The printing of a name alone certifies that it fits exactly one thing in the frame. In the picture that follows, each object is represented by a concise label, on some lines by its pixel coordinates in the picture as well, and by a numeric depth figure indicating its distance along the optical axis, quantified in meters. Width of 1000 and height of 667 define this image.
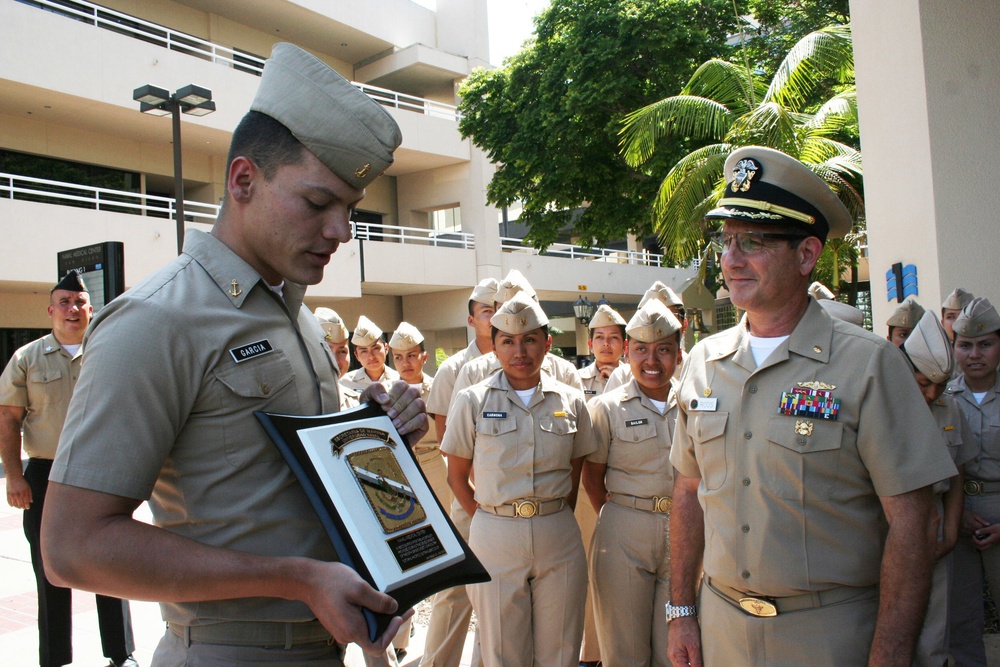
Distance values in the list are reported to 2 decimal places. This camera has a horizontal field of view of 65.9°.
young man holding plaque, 1.27
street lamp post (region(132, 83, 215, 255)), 9.39
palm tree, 10.70
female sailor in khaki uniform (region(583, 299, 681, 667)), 4.05
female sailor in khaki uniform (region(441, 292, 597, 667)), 3.87
